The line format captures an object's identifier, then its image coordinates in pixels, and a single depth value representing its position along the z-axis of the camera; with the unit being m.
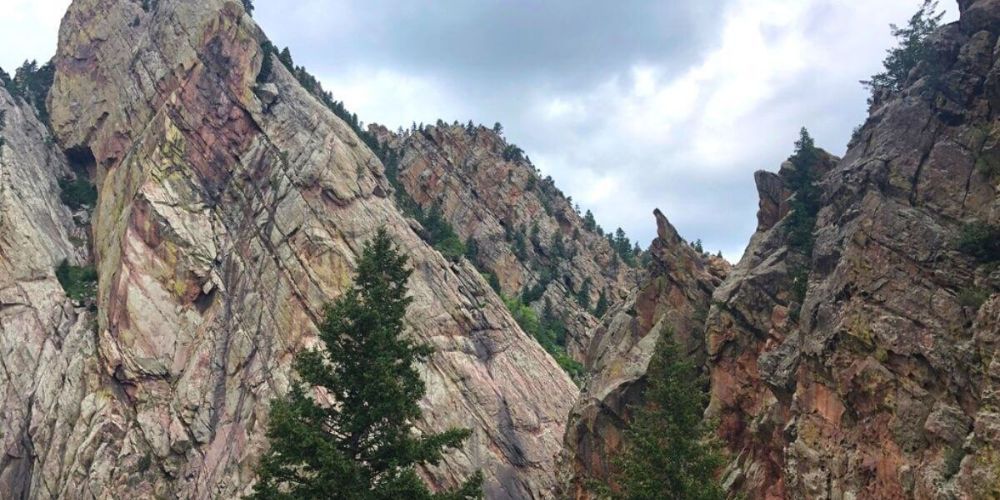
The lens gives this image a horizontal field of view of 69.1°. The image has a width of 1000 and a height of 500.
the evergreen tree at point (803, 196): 35.95
